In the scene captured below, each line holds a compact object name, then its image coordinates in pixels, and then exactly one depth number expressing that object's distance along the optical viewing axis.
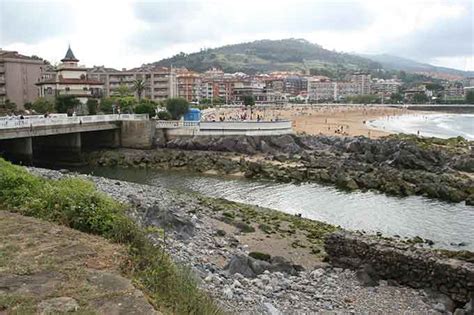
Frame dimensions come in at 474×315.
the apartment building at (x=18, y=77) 73.62
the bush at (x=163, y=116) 58.53
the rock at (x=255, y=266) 13.66
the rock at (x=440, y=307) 12.72
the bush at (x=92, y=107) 62.92
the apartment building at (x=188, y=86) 137.62
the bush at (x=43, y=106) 63.17
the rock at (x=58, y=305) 6.86
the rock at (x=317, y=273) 14.58
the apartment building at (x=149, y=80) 112.44
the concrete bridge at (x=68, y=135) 37.53
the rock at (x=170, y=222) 16.59
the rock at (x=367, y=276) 14.27
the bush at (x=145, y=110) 56.28
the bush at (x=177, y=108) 64.12
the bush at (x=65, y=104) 61.81
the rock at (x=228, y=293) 11.37
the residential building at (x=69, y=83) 70.03
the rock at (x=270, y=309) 11.20
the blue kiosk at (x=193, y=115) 57.44
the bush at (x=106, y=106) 67.49
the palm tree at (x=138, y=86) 85.78
